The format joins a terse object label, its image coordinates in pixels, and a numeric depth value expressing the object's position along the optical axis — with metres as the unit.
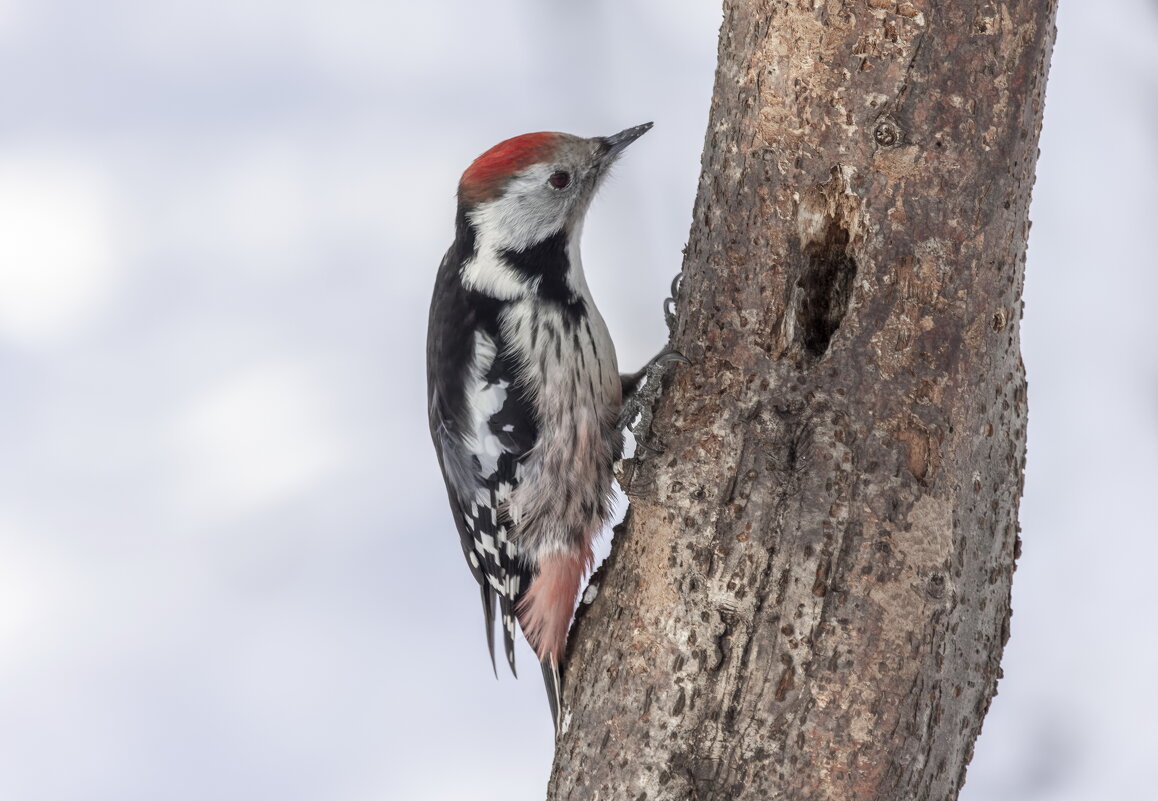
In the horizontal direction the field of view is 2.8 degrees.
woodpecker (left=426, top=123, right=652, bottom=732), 7.33
